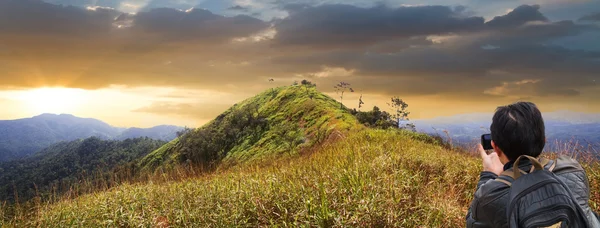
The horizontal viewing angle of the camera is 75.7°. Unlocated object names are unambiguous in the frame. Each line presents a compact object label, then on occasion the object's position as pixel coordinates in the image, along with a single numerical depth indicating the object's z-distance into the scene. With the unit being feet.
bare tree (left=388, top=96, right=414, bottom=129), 145.79
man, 8.63
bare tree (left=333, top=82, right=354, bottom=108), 147.88
